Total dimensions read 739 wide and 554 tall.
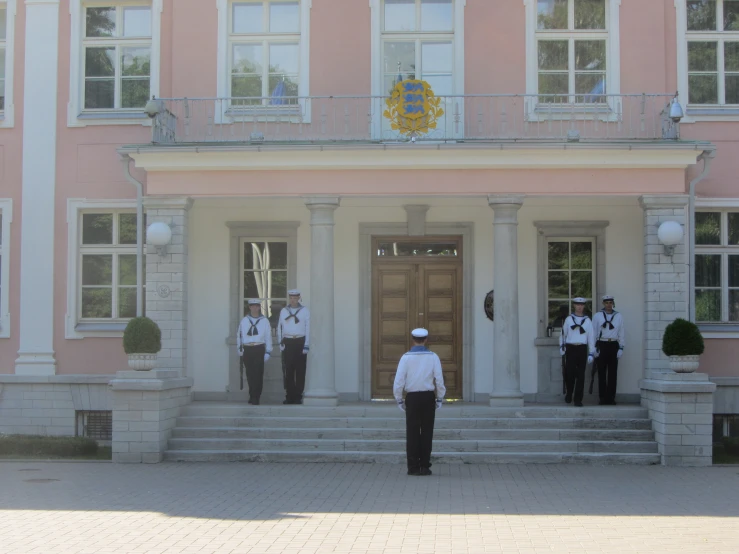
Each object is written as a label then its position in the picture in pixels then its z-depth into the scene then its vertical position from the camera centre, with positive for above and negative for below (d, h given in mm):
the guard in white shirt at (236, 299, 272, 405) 16047 -637
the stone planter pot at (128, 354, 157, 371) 14594 -787
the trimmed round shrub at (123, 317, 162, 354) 14609 -459
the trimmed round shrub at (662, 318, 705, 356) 14352 -453
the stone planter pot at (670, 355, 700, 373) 14352 -775
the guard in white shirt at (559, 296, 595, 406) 15922 -612
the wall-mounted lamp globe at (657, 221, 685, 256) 15258 +1056
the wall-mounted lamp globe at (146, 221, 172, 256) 15594 +1038
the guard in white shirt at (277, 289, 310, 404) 16188 -624
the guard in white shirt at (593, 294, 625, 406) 16297 -608
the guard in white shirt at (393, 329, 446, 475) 12938 -1058
